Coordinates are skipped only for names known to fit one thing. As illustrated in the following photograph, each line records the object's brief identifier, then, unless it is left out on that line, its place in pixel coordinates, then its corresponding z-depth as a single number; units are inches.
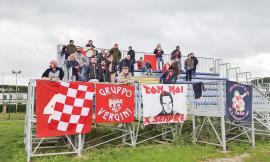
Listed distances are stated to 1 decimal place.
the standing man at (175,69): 661.3
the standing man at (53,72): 479.2
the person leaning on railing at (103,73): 593.9
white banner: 522.0
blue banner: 520.4
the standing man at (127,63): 756.0
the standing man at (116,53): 762.3
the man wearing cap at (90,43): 769.6
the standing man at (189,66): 816.9
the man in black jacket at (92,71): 582.6
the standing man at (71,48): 687.3
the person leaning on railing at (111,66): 654.0
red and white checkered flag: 433.7
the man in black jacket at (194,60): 828.9
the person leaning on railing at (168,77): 629.9
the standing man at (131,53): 791.6
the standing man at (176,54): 879.1
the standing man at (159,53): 890.7
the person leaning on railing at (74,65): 619.7
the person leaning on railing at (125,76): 533.0
